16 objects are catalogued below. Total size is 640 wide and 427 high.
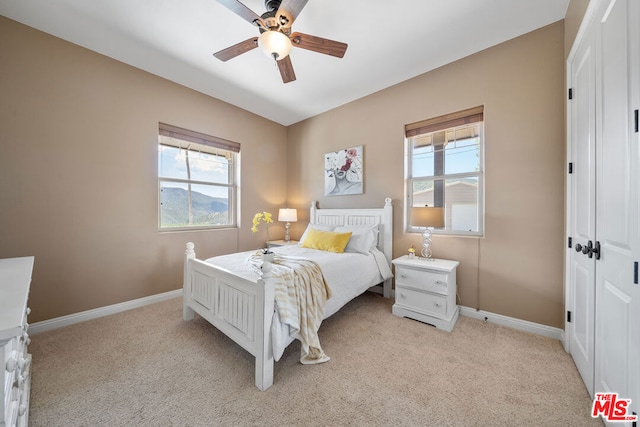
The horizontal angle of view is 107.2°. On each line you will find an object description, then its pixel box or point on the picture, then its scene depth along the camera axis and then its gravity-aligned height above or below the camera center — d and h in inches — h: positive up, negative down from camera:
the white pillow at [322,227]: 135.0 -9.1
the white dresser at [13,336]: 25.9 -14.5
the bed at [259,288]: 63.1 -27.4
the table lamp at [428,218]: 99.3 -2.6
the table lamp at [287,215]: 167.6 -2.6
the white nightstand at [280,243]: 157.1 -21.6
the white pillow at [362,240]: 116.8 -14.2
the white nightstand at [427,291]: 93.0 -33.0
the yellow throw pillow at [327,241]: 115.9 -14.9
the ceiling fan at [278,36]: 65.7 +55.5
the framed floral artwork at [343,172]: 142.2 +25.0
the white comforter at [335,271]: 66.5 -24.7
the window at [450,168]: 106.4 +21.4
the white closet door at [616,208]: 43.9 +0.8
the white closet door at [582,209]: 60.4 +1.0
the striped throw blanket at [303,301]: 67.2 -27.7
